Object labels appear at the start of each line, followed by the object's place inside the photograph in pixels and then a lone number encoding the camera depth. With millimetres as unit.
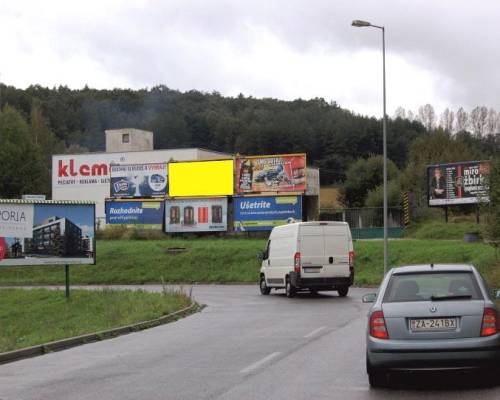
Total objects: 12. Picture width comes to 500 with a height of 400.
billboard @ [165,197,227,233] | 58500
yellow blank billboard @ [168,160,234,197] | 59594
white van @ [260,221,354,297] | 27484
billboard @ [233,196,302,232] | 56844
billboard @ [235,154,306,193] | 57969
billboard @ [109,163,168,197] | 62281
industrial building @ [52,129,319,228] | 80438
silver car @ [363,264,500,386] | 9367
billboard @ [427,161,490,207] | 52125
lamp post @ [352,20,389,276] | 33719
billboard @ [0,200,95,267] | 28109
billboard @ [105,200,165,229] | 60344
